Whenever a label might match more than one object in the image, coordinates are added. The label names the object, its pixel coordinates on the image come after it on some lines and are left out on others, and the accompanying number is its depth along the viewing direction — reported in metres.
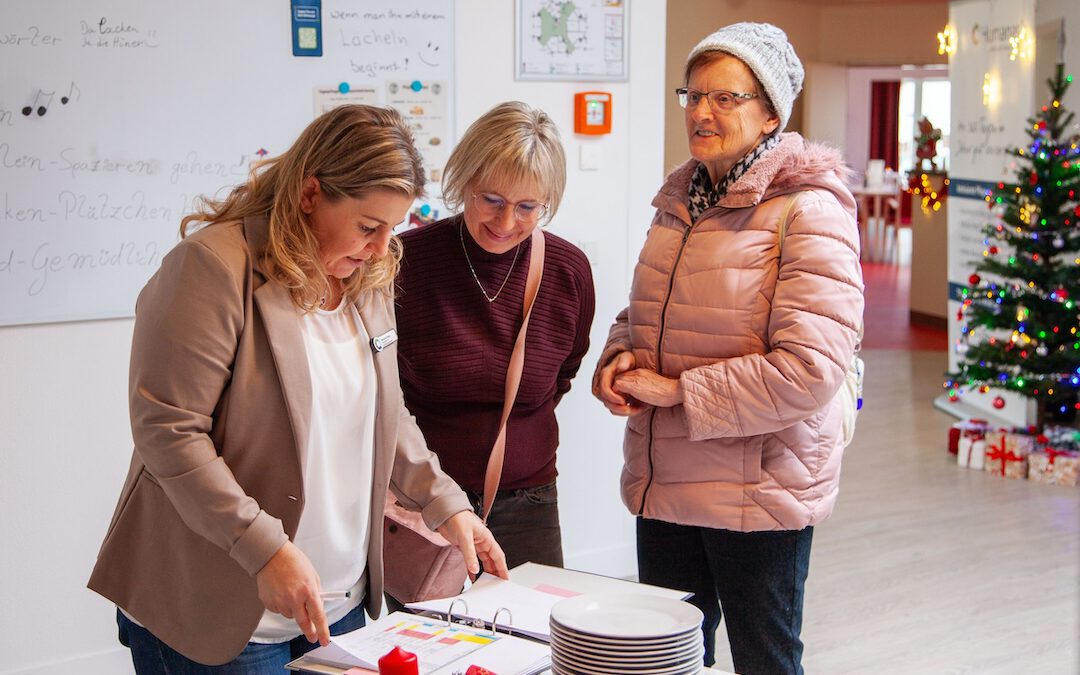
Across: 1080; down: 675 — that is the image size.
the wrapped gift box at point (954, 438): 6.15
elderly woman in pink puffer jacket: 2.10
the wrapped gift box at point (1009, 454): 5.77
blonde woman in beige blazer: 1.55
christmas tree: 5.73
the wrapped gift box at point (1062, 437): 5.89
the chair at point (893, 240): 14.94
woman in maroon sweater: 2.14
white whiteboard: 3.10
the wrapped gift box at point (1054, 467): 5.62
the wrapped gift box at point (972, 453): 5.90
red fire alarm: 3.92
